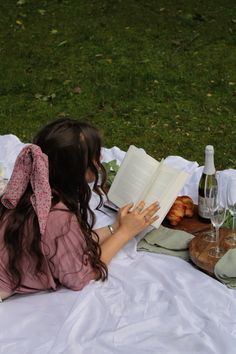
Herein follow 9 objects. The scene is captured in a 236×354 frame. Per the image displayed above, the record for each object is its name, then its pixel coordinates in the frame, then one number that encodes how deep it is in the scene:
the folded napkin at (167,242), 2.72
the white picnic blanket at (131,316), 2.21
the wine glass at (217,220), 2.50
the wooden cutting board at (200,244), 2.53
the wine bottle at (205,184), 2.75
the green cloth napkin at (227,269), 2.45
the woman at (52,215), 2.30
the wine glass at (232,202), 2.62
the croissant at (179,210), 2.80
